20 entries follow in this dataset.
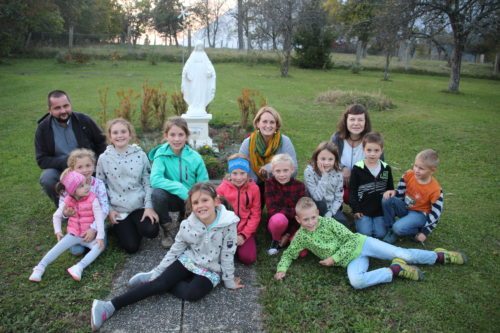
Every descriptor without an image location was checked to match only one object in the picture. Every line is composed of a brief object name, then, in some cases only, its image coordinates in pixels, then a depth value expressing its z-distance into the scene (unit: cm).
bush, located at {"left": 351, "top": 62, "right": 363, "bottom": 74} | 2541
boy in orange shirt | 364
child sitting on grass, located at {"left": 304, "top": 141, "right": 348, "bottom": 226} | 366
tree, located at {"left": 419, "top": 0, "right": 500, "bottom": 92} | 1602
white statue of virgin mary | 616
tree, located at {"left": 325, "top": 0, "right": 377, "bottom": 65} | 2073
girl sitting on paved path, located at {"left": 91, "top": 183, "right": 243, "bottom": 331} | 285
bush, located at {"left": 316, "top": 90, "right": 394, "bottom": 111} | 1214
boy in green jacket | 316
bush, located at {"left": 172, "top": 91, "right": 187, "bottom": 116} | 764
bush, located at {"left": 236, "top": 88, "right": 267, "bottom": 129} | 782
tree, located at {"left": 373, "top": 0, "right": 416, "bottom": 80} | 1608
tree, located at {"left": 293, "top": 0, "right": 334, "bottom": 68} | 2489
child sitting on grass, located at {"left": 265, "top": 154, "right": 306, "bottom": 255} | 354
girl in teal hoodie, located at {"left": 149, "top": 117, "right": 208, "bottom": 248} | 362
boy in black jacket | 379
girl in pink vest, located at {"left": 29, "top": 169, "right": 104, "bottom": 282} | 325
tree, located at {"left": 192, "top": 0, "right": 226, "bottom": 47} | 3681
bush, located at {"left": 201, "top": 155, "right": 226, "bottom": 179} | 526
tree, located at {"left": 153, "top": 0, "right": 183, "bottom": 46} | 3978
